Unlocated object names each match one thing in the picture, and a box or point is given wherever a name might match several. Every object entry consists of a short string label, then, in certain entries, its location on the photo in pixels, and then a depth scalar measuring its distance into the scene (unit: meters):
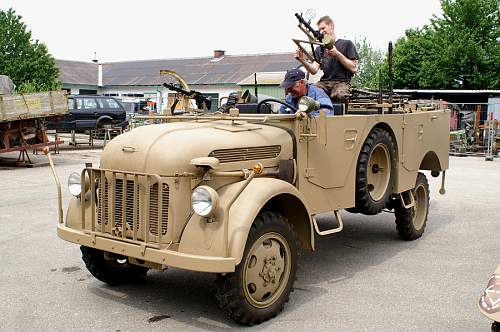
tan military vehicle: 4.47
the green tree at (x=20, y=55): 34.97
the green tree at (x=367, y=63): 41.36
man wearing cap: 6.08
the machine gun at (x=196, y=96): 7.03
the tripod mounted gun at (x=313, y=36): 6.10
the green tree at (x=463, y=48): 31.94
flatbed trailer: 15.28
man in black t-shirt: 7.08
